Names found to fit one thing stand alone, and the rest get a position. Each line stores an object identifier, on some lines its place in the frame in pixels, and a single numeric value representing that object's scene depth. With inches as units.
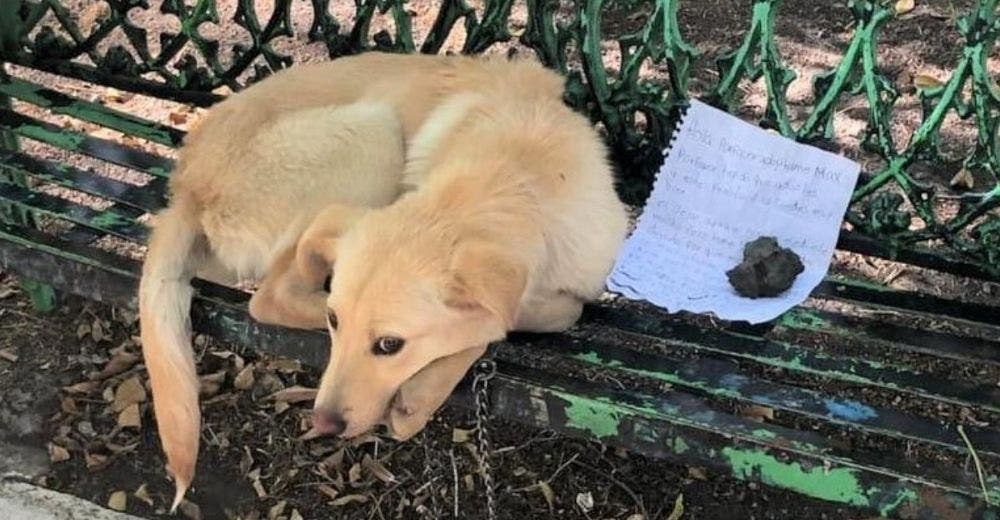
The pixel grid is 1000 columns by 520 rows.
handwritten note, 117.6
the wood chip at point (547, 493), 128.9
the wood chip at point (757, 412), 125.6
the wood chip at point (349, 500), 129.9
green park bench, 96.6
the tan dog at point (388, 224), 94.3
